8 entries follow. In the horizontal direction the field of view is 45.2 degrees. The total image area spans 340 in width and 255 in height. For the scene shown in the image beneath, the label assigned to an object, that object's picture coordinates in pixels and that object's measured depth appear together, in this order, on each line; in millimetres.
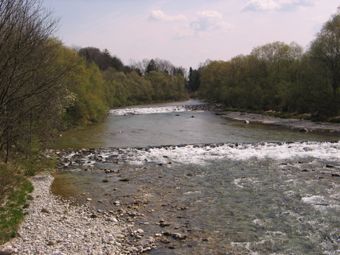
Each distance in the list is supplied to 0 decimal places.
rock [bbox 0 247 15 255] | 11284
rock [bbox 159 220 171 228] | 14961
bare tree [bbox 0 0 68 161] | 12664
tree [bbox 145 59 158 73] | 154125
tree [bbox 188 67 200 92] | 154750
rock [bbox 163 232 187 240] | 13733
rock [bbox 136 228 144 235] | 14132
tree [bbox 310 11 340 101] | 52469
